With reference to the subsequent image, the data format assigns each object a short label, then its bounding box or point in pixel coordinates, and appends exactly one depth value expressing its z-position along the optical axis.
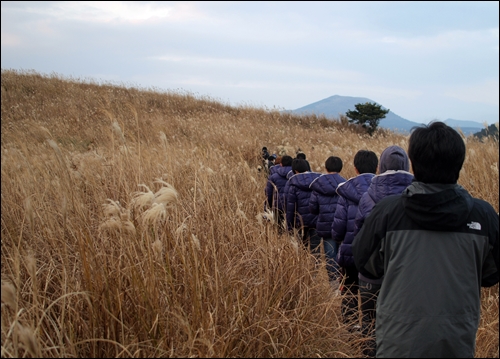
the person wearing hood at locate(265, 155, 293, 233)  6.45
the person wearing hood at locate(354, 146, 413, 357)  2.93
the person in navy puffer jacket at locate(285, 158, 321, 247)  5.44
